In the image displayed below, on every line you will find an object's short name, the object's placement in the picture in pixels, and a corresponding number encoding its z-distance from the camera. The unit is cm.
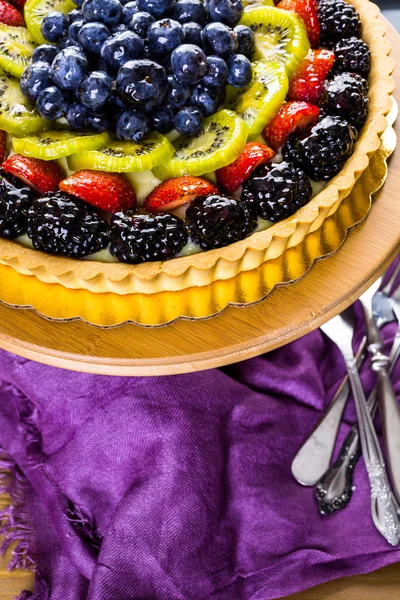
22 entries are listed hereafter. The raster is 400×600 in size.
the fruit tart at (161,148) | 56
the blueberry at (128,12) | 58
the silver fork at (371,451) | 58
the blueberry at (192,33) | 58
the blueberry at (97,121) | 57
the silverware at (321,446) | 60
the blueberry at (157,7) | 58
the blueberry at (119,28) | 58
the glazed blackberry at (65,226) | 55
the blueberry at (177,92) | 57
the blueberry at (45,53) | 58
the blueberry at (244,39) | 60
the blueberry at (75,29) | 58
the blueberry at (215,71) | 57
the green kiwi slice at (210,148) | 57
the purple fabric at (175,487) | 58
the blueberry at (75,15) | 59
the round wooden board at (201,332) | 55
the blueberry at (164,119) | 58
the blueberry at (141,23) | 57
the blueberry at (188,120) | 57
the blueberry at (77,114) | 57
